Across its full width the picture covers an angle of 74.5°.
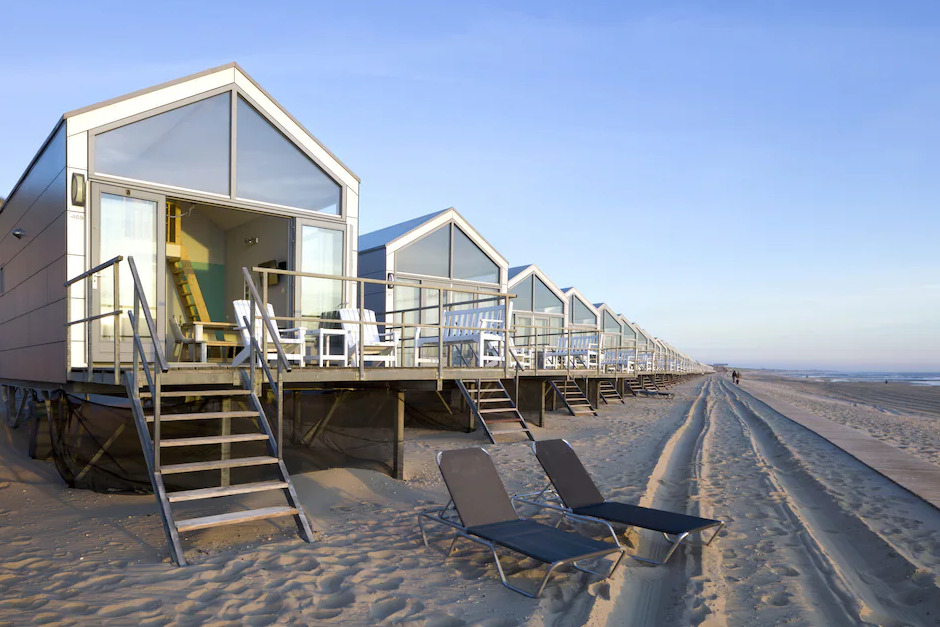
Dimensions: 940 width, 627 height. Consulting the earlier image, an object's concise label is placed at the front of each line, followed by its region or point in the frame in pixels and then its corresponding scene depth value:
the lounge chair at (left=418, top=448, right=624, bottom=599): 4.06
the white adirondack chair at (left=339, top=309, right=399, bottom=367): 8.05
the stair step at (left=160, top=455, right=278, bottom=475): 4.85
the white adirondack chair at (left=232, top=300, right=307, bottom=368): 6.77
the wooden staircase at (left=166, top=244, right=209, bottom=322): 10.45
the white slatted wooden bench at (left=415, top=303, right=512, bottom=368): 8.85
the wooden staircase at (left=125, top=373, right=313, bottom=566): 4.73
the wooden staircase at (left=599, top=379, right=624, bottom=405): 19.69
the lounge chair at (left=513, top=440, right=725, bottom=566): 4.68
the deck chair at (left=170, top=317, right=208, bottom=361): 9.16
